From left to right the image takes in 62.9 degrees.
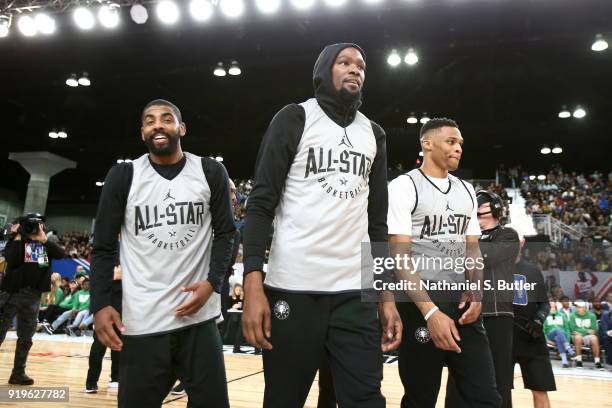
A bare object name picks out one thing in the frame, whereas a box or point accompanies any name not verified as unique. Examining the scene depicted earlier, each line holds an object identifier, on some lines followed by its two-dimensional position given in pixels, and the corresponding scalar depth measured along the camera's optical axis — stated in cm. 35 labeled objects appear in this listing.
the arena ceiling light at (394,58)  1287
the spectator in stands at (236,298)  916
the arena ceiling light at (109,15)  1083
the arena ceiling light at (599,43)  1188
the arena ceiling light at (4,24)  1124
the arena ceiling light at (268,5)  1123
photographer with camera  502
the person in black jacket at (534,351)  378
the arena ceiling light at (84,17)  1106
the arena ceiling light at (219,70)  1389
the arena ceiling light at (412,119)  1638
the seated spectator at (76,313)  1103
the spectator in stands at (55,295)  1211
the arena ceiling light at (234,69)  1377
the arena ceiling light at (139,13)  1086
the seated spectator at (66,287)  1236
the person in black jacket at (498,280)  322
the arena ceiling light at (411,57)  1282
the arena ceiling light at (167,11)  1098
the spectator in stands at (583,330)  823
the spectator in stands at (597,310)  907
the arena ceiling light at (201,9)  1101
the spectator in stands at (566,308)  864
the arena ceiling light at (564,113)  1624
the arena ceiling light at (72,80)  1484
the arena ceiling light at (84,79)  1487
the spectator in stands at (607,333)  800
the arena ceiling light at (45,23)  1125
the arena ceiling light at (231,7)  1098
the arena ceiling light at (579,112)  1622
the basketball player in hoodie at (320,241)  166
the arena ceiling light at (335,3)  1085
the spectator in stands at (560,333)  812
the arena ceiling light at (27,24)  1133
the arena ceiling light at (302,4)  1117
